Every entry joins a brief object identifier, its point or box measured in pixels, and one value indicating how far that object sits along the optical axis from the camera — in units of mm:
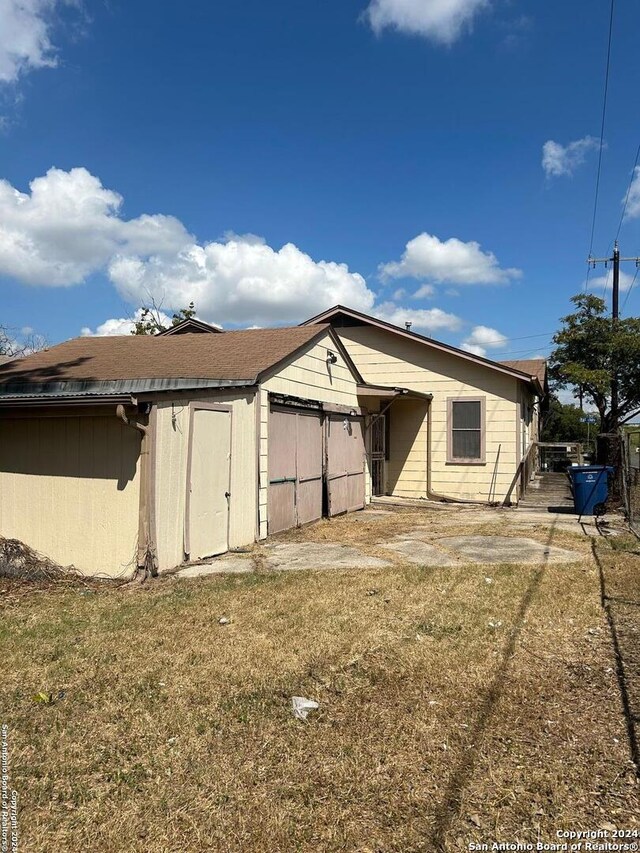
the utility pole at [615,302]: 26344
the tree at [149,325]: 33594
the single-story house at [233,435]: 7016
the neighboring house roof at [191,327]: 16203
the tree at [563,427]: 39312
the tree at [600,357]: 25953
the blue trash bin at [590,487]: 12117
